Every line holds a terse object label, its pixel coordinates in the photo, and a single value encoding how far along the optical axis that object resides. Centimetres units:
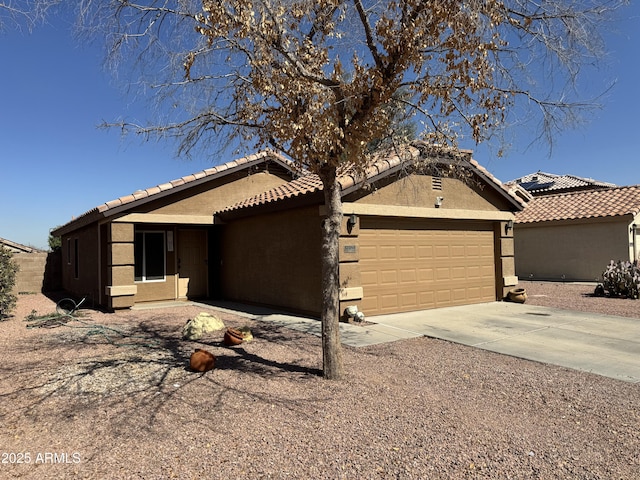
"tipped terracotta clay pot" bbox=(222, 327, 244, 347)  760
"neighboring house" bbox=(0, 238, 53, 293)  1941
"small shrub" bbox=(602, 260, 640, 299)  1376
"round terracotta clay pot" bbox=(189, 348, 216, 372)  596
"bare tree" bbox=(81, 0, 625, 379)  548
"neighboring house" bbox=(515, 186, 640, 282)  1855
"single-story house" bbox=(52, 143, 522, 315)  1054
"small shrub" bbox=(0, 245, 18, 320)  1053
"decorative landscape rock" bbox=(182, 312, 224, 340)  823
